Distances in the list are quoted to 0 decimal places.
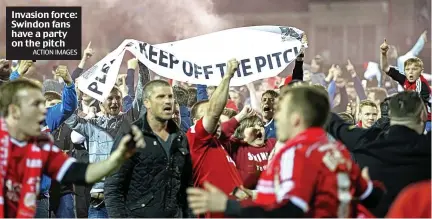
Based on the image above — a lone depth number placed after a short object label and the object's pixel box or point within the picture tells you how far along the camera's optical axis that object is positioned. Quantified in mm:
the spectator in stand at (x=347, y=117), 18204
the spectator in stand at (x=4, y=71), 16759
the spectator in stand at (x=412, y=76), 18114
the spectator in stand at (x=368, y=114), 18761
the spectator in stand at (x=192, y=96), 20132
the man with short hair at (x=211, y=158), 13817
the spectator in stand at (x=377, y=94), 27711
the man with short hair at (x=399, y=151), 11722
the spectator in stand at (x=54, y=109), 16343
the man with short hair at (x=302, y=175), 8818
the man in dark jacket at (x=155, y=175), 13416
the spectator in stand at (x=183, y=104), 18869
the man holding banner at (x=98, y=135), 18222
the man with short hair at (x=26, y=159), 10035
